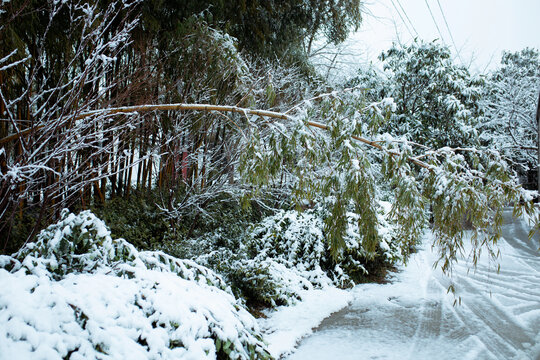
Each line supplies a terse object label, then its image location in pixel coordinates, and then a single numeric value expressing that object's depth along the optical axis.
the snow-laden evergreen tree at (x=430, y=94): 10.75
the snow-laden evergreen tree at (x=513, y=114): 16.56
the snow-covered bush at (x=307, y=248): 5.73
